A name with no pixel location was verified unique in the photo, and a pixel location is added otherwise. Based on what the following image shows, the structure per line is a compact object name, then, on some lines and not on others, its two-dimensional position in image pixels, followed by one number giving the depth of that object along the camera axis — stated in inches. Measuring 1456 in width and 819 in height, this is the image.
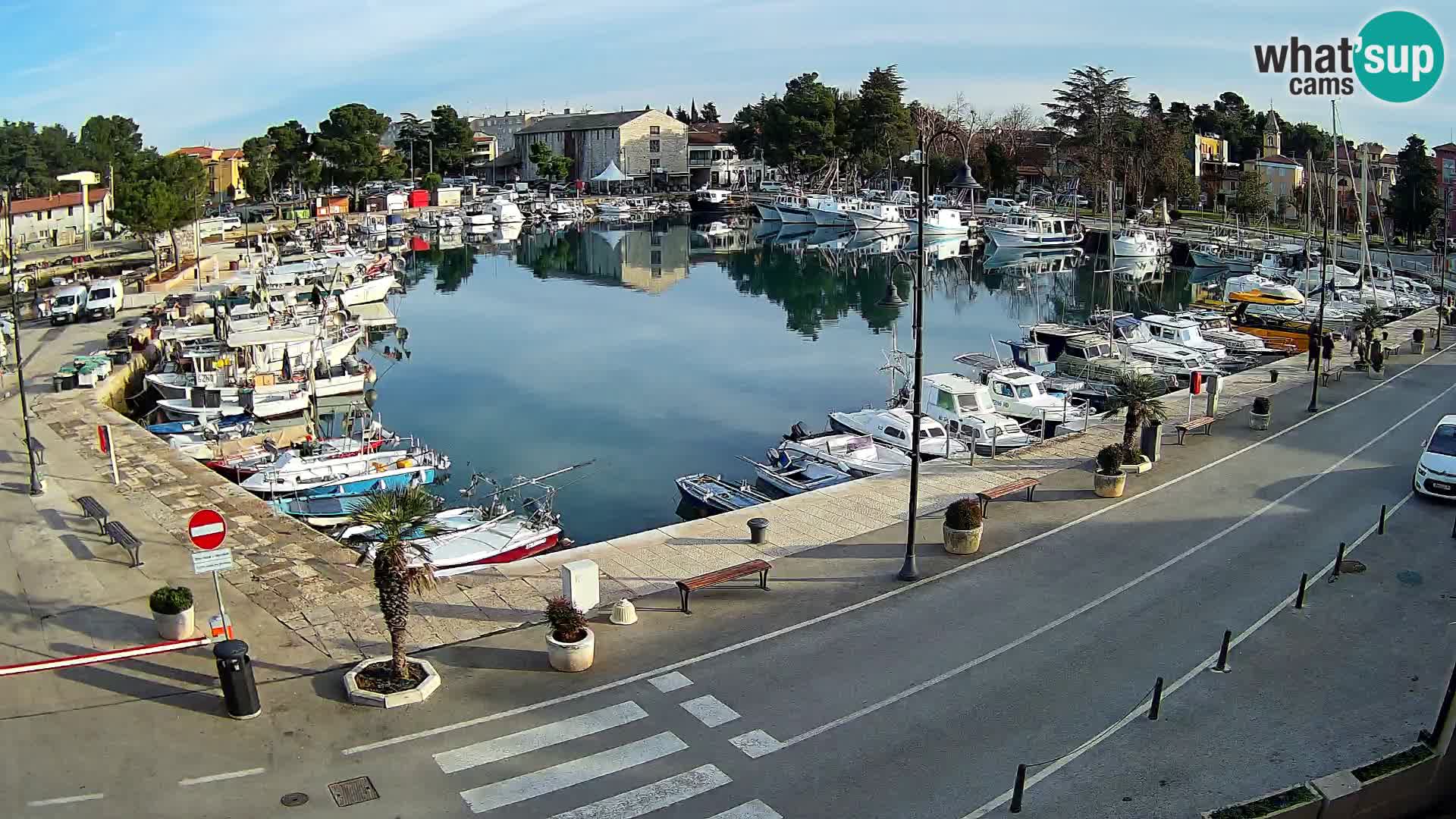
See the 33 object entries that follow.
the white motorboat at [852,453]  1162.6
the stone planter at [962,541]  790.5
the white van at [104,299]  2027.6
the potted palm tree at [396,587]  569.3
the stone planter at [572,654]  605.6
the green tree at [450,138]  6048.2
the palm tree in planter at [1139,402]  1001.5
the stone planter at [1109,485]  924.0
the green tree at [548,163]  6309.1
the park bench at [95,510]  842.8
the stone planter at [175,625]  646.5
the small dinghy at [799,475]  1145.4
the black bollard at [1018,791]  469.1
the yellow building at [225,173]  5782.5
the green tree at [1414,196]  3083.2
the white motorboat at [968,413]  1256.2
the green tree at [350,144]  4938.5
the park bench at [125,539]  782.5
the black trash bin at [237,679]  553.9
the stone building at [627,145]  6441.9
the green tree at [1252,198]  3661.4
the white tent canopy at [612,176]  6215.6
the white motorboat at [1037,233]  4146.2
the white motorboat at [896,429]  1213.7
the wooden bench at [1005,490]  886.7
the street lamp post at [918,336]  729.0
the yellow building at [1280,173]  4357.8
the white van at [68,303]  1963.6
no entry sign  616.7
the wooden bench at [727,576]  698.8
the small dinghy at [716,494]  1112.2
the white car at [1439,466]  896.3
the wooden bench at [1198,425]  1111.0
